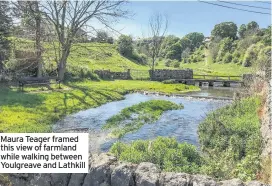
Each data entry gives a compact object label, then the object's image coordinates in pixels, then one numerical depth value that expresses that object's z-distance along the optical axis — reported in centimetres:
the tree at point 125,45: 4195
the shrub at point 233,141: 600
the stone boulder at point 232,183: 403
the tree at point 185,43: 6561
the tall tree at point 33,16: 1863
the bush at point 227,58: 4642
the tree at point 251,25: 5879
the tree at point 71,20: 2014
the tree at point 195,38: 6960
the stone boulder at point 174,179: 421
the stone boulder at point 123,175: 448
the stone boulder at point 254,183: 398
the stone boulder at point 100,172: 464
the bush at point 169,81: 2816
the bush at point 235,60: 4433
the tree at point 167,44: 6084
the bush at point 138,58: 4338
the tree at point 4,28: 1857
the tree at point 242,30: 5860
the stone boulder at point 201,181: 408
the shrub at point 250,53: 3840
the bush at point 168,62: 4791
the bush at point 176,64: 4601
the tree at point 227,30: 6034
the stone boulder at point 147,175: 431
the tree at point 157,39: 3892
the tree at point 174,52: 6025
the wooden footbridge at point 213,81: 2936
